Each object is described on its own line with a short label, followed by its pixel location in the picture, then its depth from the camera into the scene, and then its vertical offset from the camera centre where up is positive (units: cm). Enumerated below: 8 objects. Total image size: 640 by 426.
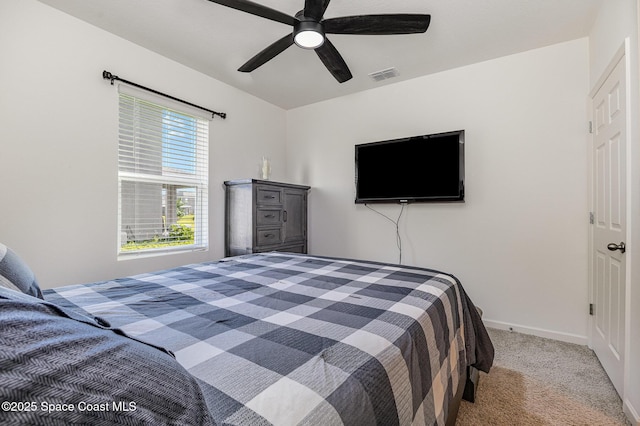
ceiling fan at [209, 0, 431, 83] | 179 +125
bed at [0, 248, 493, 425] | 39 -38
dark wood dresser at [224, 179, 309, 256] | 330 -5
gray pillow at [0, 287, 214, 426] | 34 -22
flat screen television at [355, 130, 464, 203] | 303 +48
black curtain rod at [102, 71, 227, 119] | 250 +118
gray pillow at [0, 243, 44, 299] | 82 -18
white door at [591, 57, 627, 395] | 183 -7
